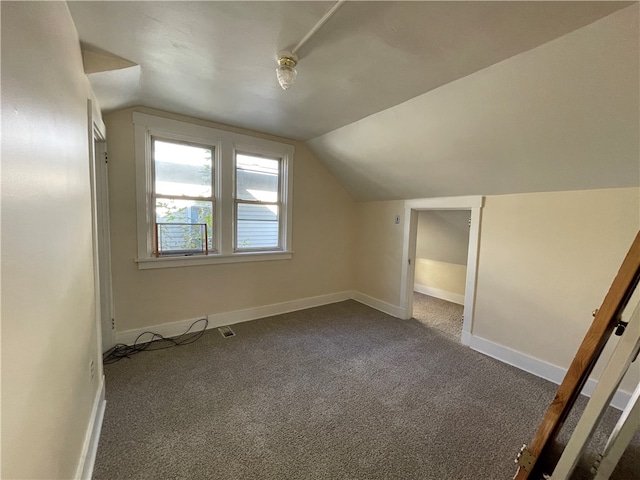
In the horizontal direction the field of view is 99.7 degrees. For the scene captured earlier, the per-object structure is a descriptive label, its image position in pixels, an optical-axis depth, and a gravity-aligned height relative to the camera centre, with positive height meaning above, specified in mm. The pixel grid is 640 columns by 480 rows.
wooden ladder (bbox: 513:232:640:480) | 1027 -549
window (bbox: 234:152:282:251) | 3424 +132
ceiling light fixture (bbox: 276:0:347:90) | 1620 +903
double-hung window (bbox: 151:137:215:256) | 2896 +136
